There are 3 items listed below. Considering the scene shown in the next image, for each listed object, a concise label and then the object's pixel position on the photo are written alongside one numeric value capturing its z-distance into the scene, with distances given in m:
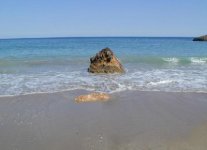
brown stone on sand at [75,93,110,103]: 5.91
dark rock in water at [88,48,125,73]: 10.23
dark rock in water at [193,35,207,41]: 50.89
